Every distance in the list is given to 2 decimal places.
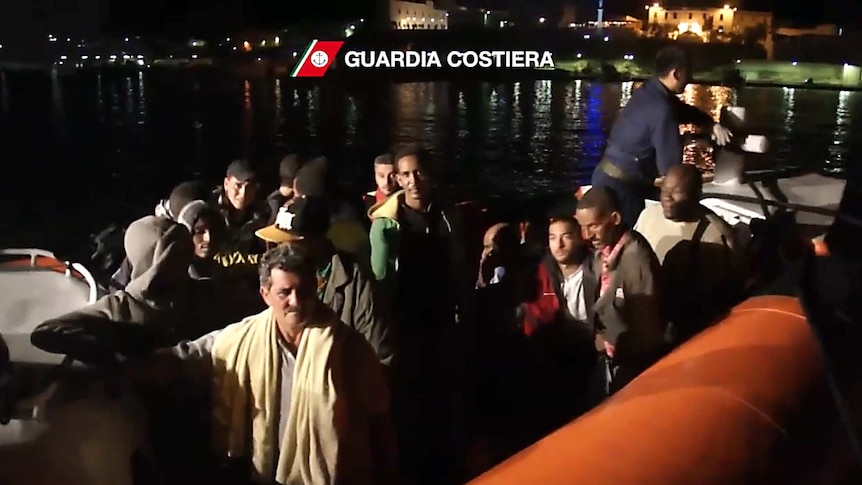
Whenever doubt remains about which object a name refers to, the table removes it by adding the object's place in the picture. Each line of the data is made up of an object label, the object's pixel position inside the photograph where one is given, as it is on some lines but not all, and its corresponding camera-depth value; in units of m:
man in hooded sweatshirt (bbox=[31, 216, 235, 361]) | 1.96
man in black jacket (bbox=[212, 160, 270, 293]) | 3.06
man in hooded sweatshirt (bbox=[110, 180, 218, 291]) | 2.76
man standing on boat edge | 3.37
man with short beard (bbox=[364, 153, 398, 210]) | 3.18
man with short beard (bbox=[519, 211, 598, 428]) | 2.71
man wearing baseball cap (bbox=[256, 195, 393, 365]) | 2.35
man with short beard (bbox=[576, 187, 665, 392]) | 2.63
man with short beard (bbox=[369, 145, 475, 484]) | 2.88
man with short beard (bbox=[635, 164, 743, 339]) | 2.86
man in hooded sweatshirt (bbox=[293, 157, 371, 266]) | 2.79
